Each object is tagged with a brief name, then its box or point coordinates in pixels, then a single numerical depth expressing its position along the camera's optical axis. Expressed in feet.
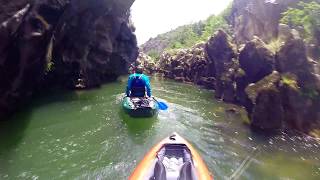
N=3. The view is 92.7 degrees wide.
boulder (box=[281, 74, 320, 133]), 28.09
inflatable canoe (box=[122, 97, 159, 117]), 28.39
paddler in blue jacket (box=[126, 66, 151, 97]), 31.75
